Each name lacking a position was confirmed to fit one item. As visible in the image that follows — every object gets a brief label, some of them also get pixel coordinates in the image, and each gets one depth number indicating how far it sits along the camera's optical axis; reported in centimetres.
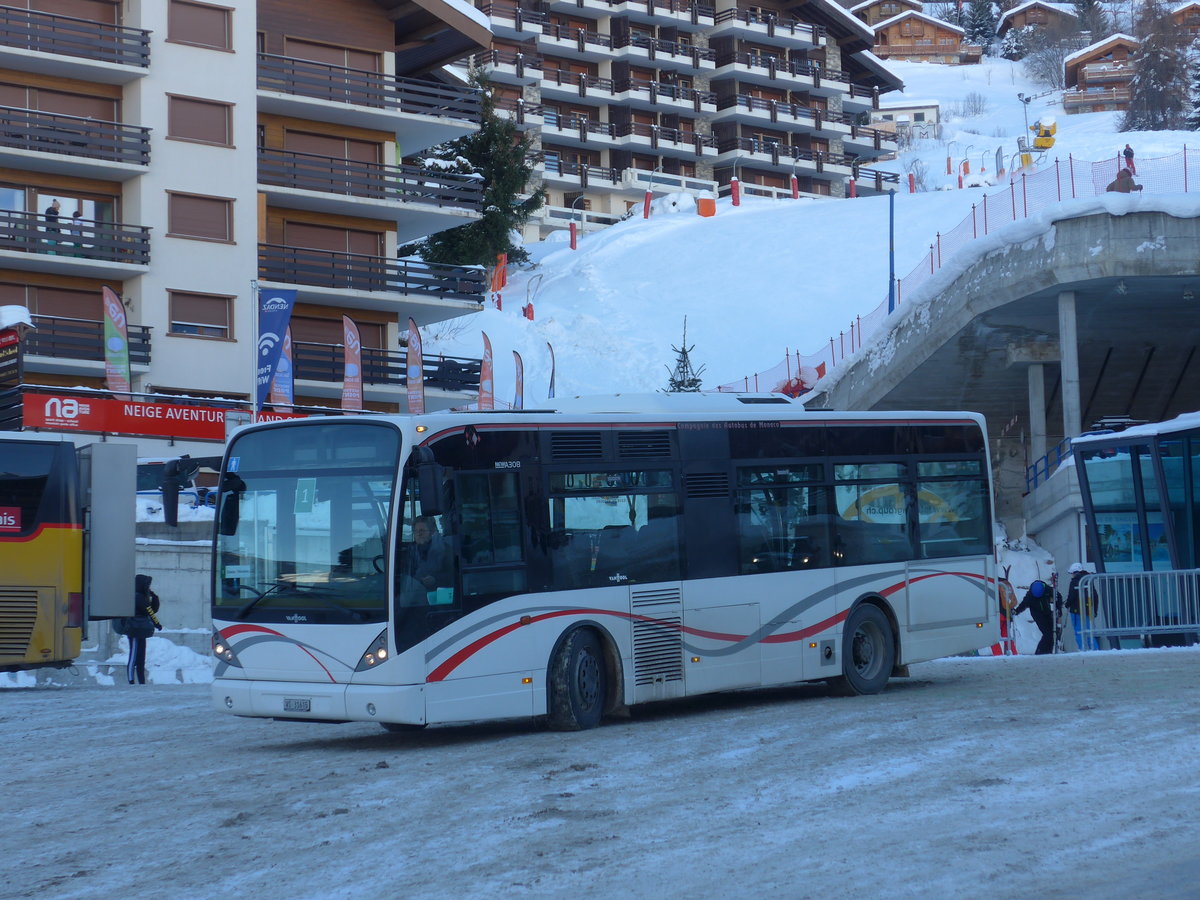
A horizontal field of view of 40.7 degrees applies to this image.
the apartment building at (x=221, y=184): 3934
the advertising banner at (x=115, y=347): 3478
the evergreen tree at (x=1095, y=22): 17175
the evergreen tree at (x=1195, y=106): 13025
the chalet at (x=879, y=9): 17900
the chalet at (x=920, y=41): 17788
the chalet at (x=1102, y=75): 14725
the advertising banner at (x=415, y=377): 3925
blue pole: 4691
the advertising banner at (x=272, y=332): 3688
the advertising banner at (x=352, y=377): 3784
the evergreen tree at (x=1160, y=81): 13175
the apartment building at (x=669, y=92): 9219
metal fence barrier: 2402
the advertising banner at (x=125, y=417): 2931
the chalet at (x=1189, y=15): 15250
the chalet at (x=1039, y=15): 17450
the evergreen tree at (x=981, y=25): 18912
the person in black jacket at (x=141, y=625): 2239
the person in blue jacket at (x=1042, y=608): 2614
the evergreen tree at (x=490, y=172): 6081
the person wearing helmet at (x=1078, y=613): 2555
